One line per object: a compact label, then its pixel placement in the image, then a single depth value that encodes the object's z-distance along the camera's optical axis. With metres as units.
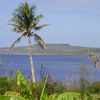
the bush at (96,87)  31.41
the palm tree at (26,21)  52.06
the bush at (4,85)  23.30
